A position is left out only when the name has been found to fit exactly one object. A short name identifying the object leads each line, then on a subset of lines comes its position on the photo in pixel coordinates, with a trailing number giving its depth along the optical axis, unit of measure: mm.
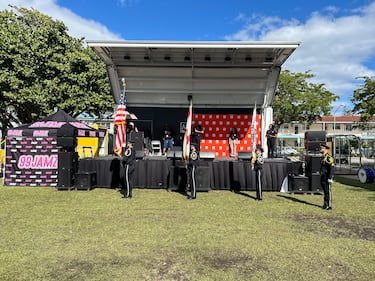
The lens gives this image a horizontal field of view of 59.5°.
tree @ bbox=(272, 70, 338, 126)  35812
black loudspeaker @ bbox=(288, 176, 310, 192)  10289
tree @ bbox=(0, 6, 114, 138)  20422
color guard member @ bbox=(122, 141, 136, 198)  9522
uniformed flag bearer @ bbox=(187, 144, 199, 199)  9375
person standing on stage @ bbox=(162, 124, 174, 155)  13844
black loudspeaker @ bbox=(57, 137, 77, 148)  10641
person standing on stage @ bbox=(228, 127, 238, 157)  14039
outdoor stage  10688
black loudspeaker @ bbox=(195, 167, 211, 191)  10570
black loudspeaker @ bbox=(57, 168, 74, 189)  10531
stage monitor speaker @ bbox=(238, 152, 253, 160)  10867
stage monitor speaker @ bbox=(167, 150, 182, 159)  10812
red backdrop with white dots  14148
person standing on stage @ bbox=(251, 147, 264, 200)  9234
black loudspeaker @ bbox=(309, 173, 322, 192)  10281
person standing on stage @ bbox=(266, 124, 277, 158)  13008
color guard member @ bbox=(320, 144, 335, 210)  7945
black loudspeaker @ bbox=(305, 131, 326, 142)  10430
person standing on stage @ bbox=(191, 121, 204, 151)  11166
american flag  10834
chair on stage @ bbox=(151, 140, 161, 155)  14388
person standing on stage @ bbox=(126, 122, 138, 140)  12977
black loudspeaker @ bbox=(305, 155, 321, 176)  10258
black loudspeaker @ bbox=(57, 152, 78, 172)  10516
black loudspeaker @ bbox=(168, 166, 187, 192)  10695
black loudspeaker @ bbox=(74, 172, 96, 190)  10602
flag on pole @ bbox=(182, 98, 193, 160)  9508
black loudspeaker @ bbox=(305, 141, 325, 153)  10477
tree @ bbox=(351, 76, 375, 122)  25938
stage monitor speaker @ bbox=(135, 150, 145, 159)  11210
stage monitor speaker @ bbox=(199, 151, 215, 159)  10656
